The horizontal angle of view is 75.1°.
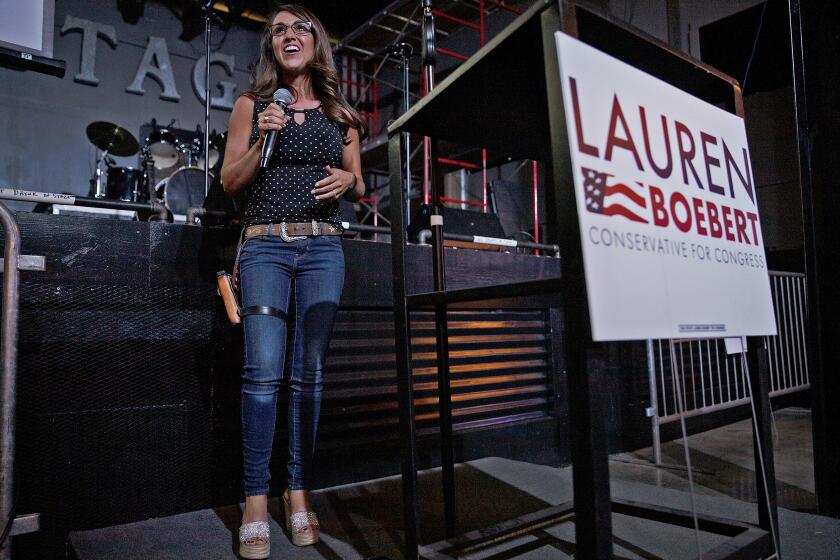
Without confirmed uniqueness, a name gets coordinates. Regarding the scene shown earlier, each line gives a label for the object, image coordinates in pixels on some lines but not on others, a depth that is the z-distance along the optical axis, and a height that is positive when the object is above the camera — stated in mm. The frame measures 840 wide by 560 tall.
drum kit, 5441 +2360
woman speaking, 1604 +347
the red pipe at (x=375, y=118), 7439 +3095
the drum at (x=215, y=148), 6239 +2492
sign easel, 856 +227
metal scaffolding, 6273 +3824
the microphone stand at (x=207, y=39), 2893 +1820
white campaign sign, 857 +220
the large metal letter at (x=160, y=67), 7492 +3946
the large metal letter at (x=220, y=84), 7898 +3896
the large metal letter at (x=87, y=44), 6965 +4003
